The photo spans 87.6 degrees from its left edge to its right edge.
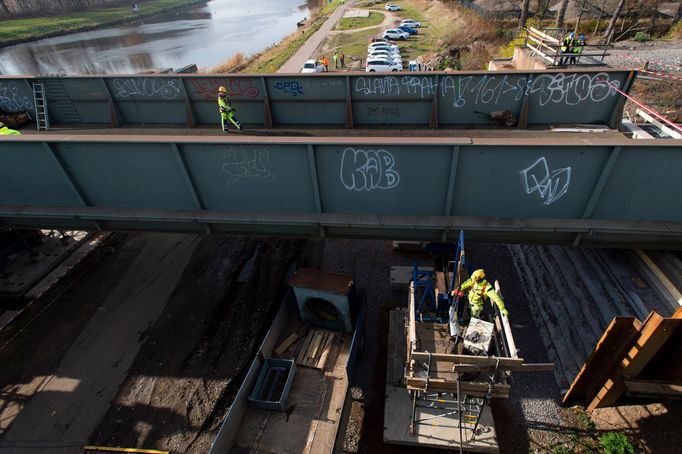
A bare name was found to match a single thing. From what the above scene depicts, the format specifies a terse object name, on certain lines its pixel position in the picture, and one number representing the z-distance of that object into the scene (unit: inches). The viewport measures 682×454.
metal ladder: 409.7
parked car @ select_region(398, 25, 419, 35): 1461.6
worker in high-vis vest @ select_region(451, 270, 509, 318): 210.1
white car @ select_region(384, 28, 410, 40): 1379.2
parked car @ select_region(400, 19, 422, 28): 1505.9
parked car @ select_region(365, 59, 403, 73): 928.3
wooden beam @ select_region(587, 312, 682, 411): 203.3
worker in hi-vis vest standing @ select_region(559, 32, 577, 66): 542.3
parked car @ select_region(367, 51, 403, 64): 970.4
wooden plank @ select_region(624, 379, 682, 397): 223.5
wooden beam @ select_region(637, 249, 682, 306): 236.1
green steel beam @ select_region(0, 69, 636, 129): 334.0
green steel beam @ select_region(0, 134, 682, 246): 198.8
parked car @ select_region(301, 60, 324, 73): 933.2
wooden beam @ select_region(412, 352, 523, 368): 187.2
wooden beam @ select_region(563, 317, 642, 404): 214.7
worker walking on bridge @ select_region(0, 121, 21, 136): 294.4
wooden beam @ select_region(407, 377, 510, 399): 198.5
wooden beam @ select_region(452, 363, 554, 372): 185.6
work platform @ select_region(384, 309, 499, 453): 233.5
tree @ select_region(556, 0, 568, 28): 752.5
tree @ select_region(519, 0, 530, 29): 925.8
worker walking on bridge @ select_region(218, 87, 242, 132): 362.3
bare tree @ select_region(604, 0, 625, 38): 720.5
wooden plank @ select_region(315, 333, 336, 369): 271.1
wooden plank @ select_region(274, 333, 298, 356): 282.8
